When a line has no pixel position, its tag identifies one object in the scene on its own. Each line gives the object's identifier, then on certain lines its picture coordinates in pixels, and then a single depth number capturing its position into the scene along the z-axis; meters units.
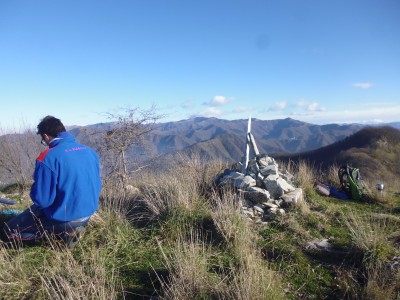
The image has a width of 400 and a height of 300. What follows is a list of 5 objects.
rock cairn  5.53
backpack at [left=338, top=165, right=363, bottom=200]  7.45
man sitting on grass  3.65
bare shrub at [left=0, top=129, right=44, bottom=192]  11.55
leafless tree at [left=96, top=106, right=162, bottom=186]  9.13
